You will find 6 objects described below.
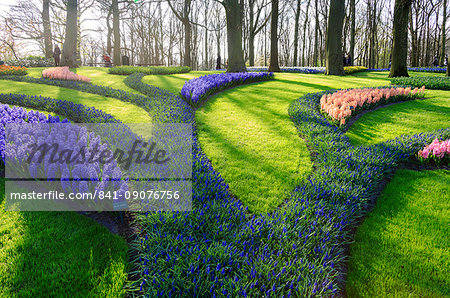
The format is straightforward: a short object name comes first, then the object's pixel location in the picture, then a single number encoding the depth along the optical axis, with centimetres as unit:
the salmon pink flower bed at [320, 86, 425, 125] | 695
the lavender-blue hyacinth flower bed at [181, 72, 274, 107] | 882
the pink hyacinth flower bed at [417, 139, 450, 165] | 479
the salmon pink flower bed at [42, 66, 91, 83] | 1308
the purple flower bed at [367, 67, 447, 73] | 2293
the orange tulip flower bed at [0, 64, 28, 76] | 1446
